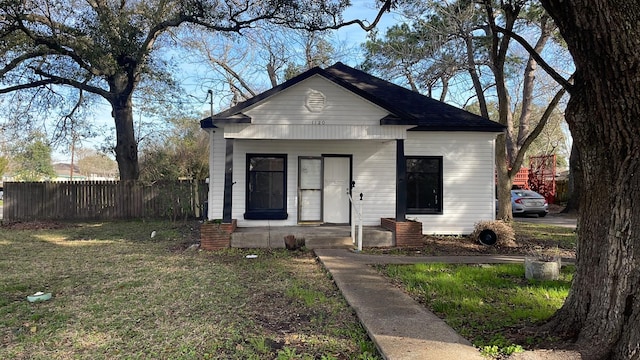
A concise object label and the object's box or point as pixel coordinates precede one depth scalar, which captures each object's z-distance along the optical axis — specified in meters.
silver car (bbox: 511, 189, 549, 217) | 18.23
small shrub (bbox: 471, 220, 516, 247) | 10.05
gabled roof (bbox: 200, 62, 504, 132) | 9.27
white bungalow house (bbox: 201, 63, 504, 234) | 9.59
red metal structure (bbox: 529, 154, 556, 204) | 23.64
